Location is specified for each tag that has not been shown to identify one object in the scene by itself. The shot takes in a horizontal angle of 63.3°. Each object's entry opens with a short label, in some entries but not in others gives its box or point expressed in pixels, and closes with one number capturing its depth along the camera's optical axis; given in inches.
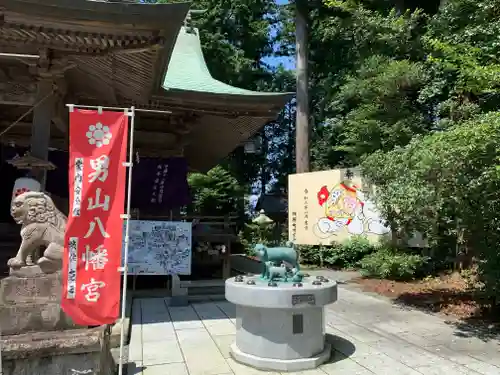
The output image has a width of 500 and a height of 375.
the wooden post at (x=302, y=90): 729.6
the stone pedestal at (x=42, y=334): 151.0
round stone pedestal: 175.9
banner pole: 161.1
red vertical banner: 155.1
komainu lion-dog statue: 171.2
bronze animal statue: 194.2
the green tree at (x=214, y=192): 823.1
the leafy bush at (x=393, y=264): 426.9
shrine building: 184.9
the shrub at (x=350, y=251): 539.8
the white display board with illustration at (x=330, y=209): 539.8
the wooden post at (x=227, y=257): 383.9
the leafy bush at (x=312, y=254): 594.1
